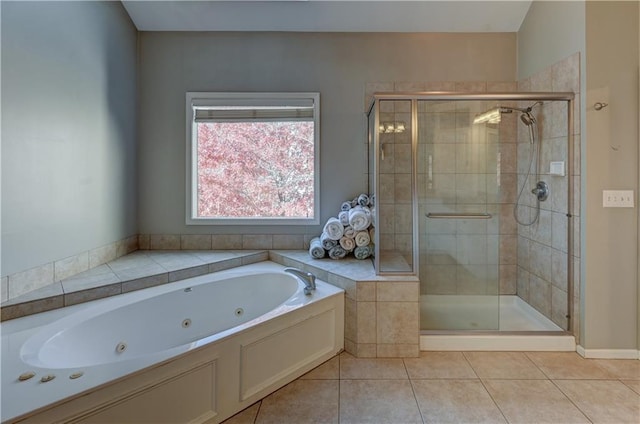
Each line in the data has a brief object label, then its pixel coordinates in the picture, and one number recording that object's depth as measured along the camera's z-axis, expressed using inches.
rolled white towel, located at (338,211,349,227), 104.3
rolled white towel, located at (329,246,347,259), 102.7
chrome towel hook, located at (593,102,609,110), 80.4
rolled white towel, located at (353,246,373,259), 101.8
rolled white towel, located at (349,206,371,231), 100.4
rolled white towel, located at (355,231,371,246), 101.2
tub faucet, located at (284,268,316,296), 81.6
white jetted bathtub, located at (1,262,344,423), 44.6
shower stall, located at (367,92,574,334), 90.0
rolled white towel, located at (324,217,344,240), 101.9
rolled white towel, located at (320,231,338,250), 103.2
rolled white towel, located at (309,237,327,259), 103.8
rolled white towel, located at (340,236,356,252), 101.9
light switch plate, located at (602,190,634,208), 79.8
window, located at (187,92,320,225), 117.0
